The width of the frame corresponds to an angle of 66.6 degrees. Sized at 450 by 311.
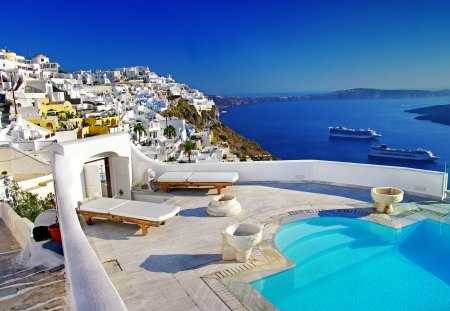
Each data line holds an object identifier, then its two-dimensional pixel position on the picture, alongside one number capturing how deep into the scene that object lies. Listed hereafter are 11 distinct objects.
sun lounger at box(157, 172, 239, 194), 8.32
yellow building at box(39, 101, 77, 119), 43.34
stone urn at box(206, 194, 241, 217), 7.02
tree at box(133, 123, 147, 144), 44.84
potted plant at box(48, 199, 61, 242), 5.12
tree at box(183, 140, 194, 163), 43.78
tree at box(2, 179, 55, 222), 11.53
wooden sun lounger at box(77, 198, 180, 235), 6.11
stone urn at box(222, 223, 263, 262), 5.02
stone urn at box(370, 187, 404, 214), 7.26
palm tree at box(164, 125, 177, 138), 53.50
